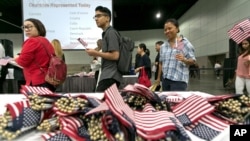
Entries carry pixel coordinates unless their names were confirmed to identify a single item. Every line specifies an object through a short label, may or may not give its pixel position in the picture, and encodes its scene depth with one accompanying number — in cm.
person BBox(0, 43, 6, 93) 254
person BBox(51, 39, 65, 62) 213
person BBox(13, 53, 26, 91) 253
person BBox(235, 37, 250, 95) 206
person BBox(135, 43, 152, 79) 295
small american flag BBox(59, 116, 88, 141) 41
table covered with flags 40
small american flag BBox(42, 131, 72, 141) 42
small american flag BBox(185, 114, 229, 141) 45
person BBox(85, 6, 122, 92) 126
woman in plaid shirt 152
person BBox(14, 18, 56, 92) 122
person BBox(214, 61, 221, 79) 722
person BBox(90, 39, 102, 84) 216
